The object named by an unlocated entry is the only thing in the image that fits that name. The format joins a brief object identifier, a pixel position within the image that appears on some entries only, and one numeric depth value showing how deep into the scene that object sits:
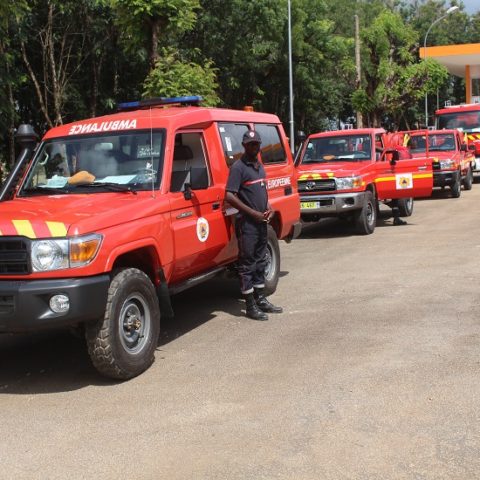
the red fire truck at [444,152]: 18.31
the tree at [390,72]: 30.45
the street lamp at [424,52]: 36.38
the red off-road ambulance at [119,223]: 4.60
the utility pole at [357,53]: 27.77
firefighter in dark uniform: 6.44
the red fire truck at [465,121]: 24.48
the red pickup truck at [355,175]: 12.13
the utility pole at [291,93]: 25.38
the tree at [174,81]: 13.06
